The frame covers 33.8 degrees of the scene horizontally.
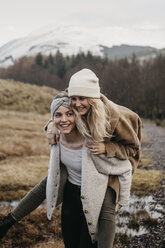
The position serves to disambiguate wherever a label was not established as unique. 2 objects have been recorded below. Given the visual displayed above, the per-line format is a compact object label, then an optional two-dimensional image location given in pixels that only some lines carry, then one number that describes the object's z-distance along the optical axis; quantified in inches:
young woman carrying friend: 101.3
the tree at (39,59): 3092.3
